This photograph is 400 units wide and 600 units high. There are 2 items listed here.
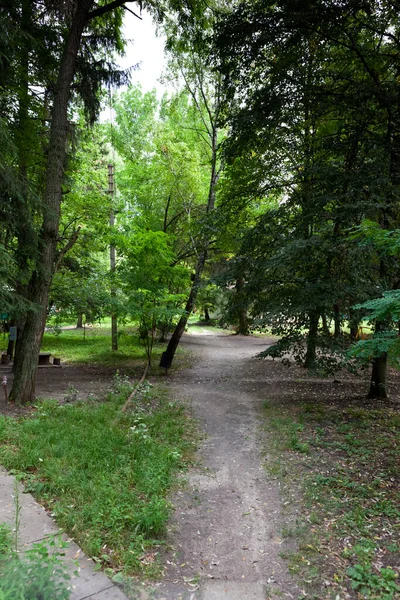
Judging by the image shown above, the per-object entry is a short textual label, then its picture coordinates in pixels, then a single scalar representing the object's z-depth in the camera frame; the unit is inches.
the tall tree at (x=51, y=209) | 264.2
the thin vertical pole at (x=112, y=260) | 477.4
